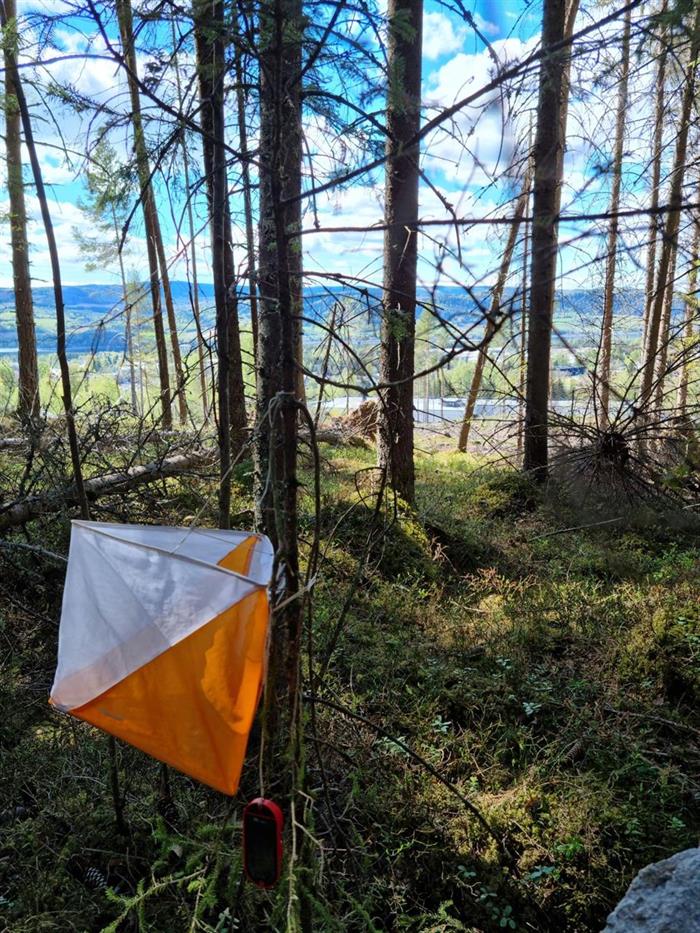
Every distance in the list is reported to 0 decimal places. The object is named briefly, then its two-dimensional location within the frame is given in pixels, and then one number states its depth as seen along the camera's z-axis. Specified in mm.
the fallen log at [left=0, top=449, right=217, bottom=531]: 4070
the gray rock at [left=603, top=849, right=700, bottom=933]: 1652
